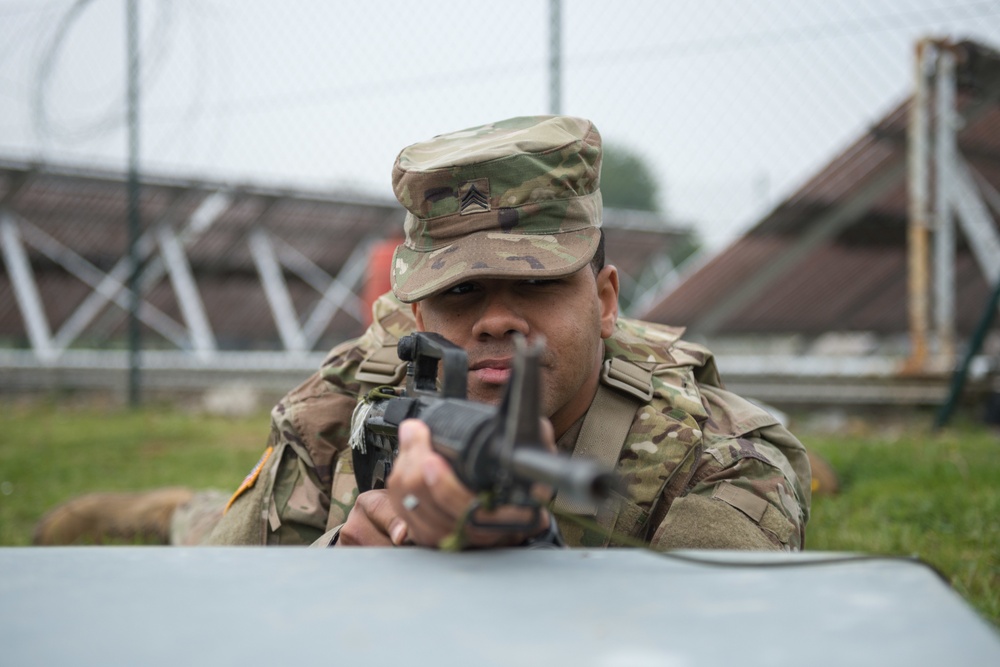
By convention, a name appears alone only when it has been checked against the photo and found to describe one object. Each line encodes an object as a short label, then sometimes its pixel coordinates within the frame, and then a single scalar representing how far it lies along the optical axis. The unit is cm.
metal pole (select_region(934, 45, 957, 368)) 561
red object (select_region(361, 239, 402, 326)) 560
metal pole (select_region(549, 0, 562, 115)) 592
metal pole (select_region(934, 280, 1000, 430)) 470
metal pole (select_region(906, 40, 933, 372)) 563
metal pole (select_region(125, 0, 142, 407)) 812
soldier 181
